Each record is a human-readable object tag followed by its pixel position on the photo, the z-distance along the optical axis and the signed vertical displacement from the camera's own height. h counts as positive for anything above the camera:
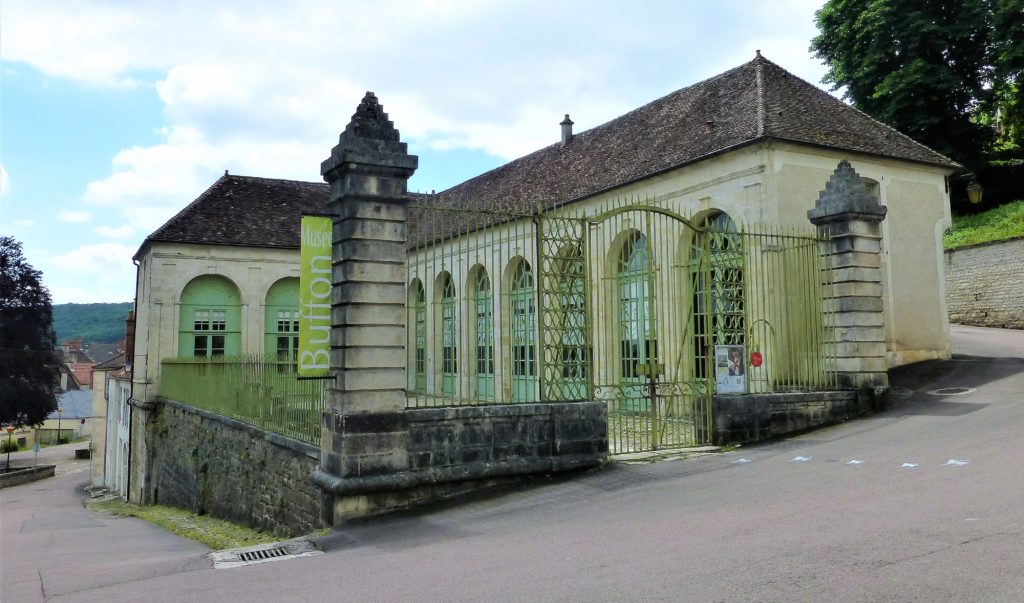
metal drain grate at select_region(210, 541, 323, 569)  7.03 -1.75
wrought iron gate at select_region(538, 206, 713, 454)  9.44 +0.24
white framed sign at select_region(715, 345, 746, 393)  10.62 -0.10
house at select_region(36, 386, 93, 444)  63.38 -3.72
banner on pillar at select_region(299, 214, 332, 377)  8.36 +0.86
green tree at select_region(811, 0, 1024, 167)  29.27 +11.61
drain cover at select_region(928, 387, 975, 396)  12.95 -0.57
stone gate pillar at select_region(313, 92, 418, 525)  7.92 +0.62
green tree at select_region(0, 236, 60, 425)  41.09 +1.86
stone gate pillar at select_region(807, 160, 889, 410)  11.88 +1.19
